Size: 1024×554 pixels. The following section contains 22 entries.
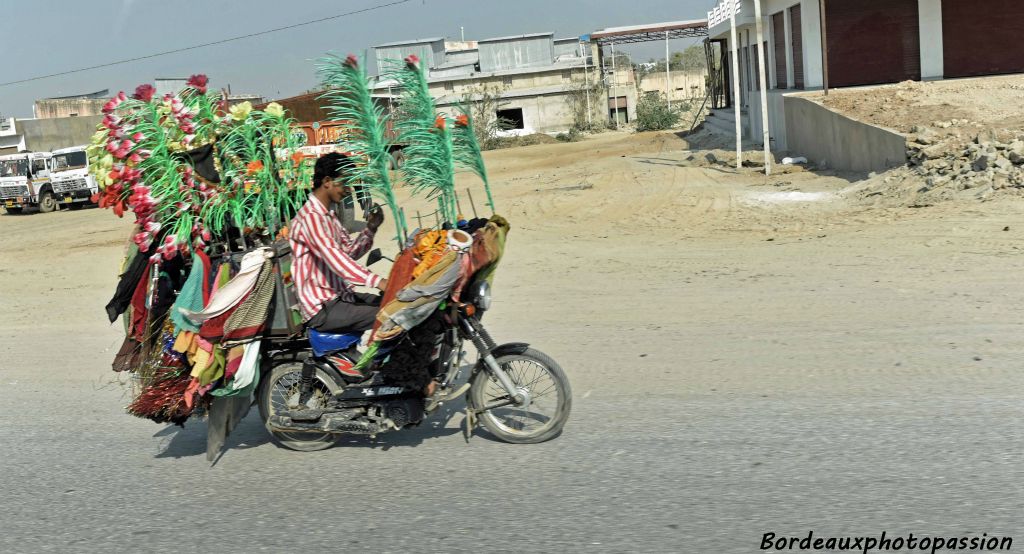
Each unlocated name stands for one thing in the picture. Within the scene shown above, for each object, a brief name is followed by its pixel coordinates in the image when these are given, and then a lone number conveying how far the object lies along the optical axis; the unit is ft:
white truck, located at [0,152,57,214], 107.04
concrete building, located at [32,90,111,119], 211.61
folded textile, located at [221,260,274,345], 18.11
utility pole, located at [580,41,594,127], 178.52
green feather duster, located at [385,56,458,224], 19.35
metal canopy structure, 176.91
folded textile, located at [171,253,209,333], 18.26
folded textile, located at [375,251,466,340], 17.21
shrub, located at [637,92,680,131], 163.43
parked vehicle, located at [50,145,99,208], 105.91
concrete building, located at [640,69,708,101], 242.78
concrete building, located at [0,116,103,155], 186.91
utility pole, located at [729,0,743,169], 73.85
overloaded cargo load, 17.88
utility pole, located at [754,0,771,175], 68.13
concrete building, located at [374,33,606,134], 179.93
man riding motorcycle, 18.04
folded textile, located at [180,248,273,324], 18.10
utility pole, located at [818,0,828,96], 73.97
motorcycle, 18.11
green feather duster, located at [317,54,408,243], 18.79
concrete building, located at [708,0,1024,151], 83.82
